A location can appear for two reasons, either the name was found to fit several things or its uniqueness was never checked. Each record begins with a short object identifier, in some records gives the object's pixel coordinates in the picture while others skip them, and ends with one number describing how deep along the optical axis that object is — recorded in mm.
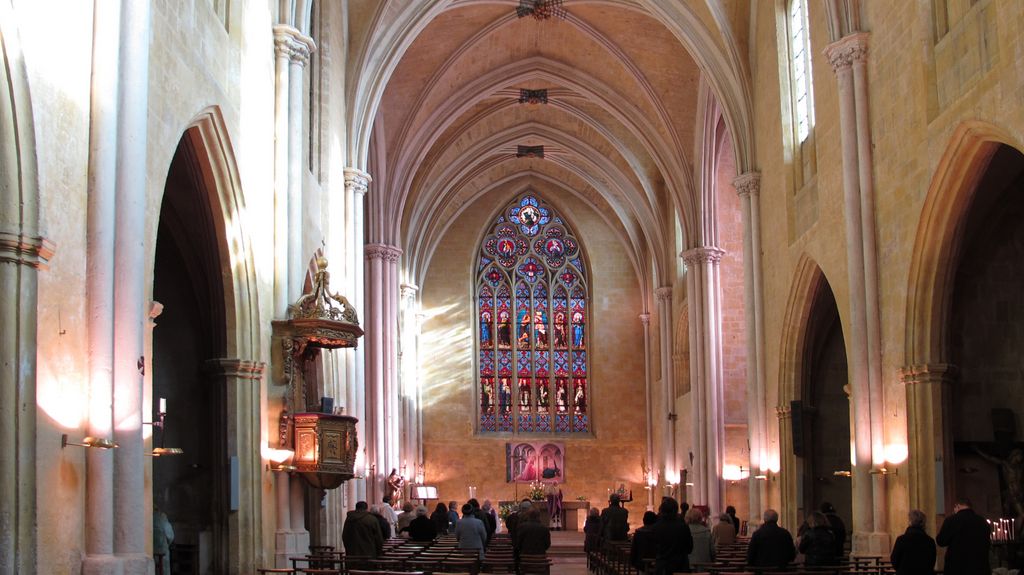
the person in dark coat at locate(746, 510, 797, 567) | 11938
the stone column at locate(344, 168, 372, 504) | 22094
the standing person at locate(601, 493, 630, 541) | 18562
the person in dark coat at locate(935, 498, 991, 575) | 10617
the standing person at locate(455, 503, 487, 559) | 15586
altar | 36719
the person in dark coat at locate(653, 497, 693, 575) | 11383
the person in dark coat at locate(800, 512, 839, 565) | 12719
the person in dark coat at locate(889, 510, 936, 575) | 10562
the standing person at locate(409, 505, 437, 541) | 17891
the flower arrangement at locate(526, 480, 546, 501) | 36125
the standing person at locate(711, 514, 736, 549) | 16788
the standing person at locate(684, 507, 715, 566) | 12328
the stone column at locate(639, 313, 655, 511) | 37656
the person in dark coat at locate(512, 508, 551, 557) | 14430
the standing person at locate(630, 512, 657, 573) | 11672
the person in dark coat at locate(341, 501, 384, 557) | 14609
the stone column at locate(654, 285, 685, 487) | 33875
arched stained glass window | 40250
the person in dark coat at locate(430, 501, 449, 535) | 20555
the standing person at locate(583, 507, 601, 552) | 23219
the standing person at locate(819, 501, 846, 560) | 15289
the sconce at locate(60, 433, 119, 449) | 9773
